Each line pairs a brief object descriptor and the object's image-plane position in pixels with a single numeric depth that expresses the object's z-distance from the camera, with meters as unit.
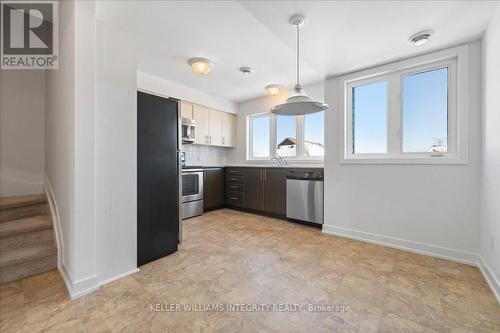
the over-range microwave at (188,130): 4.01
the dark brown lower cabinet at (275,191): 3.81
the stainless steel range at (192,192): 3.75
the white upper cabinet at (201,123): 4.32
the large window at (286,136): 4.05
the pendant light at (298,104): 1.74
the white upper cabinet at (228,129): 4.92
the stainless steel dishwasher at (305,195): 3.28
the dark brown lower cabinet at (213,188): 4.27
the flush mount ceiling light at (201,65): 2.88
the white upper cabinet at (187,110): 4.05
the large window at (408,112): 2.29
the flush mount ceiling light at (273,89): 3.95
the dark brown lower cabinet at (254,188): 4.12
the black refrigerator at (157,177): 2.03
